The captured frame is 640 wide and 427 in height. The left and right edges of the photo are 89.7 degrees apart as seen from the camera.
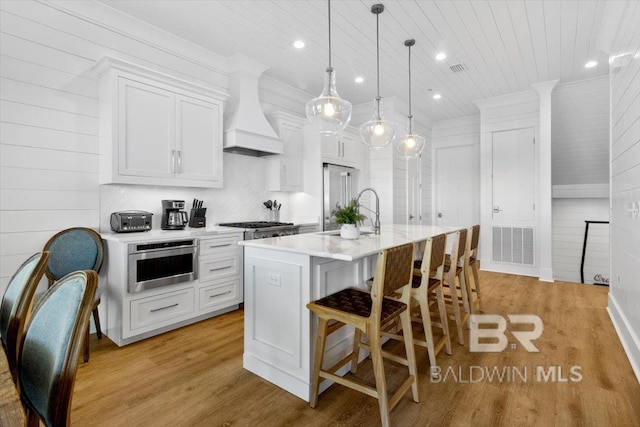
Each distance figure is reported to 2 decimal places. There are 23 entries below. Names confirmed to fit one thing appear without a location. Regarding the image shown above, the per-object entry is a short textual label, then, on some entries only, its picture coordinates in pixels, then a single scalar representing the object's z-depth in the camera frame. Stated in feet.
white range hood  12.52
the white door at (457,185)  21.80
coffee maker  11.20
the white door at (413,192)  19.95
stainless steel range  11.93
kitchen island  6.58
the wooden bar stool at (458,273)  8.96
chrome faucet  10.10
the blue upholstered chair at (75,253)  8.61
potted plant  8.59
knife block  11.93
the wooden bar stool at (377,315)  5.47
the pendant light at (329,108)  9.00
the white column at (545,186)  16.02
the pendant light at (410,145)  13.20
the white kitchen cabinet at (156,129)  9.54
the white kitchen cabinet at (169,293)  8.98
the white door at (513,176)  17.44
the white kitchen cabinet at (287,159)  14.66
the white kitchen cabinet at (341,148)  15.65
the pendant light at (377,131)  11.19
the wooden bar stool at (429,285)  7.23
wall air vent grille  17.37
